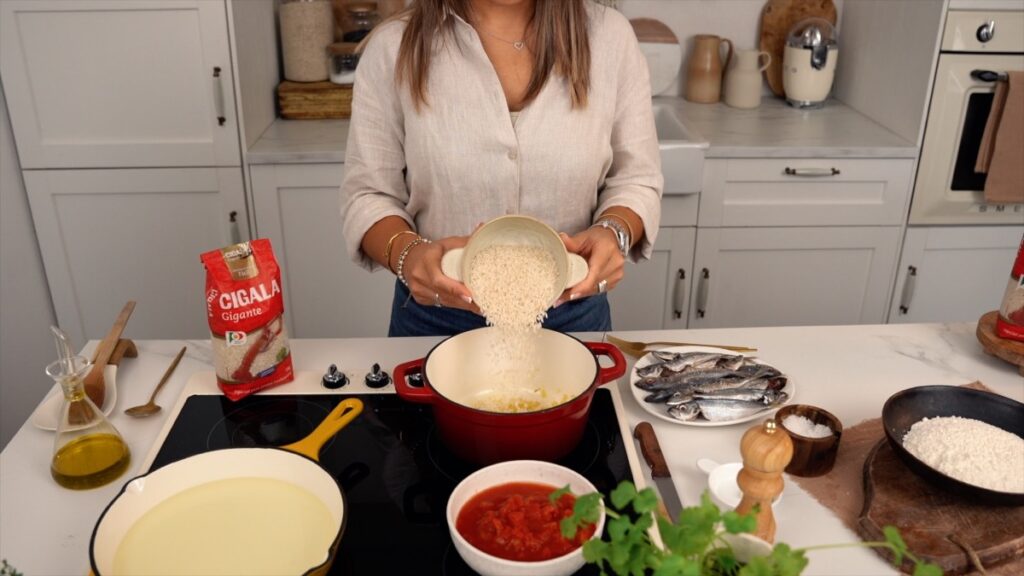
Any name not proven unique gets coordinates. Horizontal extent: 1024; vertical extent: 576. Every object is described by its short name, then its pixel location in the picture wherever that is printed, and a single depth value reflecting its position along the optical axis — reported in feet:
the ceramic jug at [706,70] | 8.93
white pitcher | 8.76
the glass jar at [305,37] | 8.18
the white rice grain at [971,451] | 3.04
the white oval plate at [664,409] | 3.69
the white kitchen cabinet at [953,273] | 8.15
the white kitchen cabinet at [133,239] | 7.52
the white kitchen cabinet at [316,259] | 7.51
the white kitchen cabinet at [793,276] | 8.04
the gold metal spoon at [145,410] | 3.79
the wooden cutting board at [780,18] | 9.04
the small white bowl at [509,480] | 2.65
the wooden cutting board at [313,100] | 8.25
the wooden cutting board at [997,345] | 4.11
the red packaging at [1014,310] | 4.04
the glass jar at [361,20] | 8.50
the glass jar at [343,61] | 8.21
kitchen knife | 3.16
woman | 4.50
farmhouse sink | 7.41
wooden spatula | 3.84
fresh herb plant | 2.05
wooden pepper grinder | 2.68
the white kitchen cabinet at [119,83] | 6.95
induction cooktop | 2.95
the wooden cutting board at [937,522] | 2.92
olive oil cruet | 3.28
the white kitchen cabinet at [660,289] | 7.95
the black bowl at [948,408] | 3.45
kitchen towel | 7.32
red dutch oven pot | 3.21
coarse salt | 3.47
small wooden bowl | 3.34
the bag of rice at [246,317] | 3.61
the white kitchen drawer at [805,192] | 7.68
